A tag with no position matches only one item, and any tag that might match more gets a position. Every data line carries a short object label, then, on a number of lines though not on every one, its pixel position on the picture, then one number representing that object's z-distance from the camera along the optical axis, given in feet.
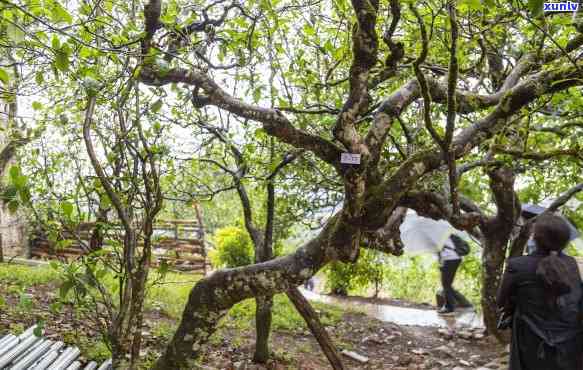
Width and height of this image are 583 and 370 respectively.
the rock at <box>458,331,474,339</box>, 23.18
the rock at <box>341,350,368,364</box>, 19.45
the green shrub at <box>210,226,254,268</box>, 36.88
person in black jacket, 11.44
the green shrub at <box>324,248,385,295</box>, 35.27
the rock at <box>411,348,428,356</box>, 21.04
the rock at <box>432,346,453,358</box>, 20.93
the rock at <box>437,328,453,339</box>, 23.80
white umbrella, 31.73
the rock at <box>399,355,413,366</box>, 19.61
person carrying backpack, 30.66
